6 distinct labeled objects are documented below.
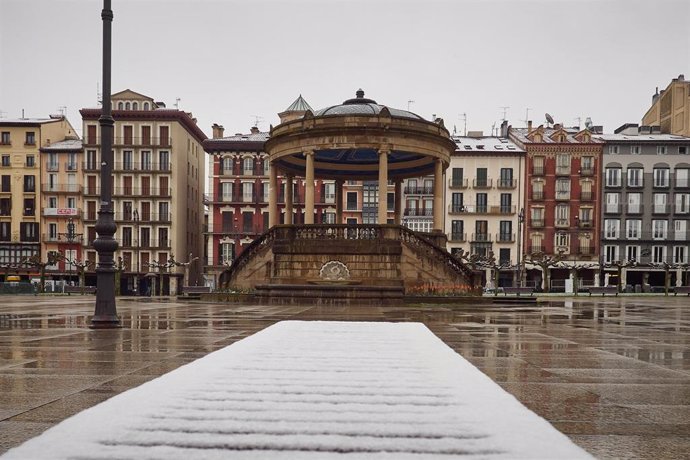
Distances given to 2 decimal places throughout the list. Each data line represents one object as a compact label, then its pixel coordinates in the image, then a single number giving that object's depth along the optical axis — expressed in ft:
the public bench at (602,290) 152.33
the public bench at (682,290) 150.90
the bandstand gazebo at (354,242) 86.69
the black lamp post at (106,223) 37.70
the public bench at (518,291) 126.44
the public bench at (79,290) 151.33
